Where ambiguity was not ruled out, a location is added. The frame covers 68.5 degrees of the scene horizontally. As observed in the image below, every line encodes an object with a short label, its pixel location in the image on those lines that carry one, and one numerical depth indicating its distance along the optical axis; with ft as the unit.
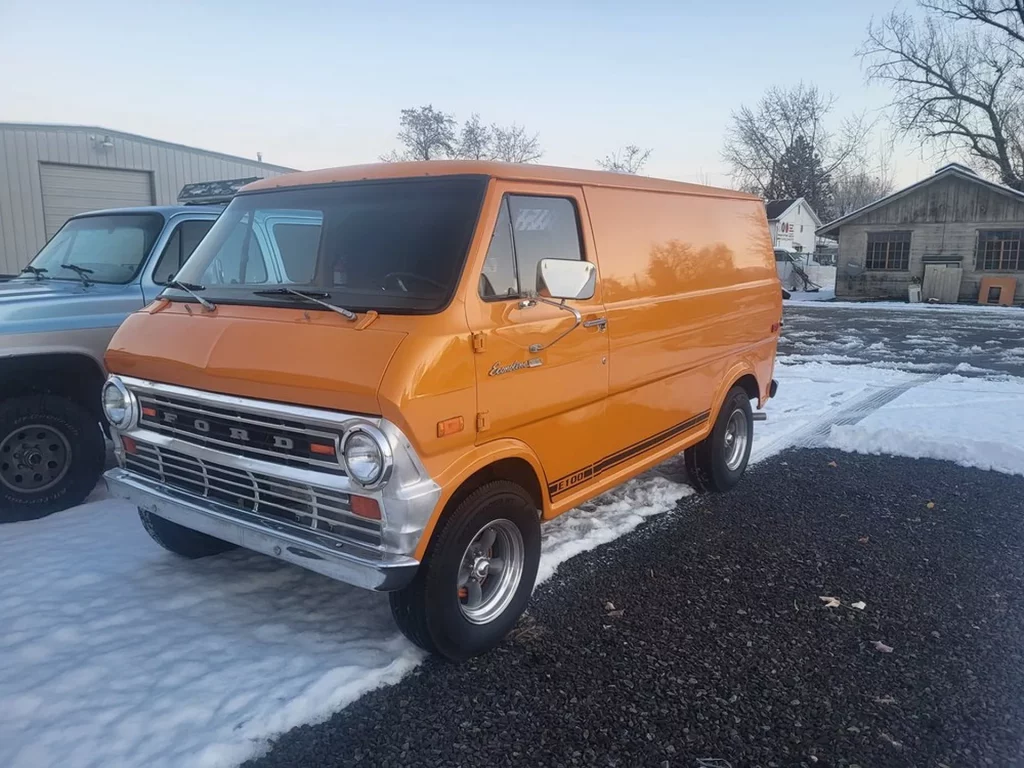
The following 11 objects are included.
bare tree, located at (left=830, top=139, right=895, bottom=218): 243.19
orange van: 10.35
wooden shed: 90.07
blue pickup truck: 17.21
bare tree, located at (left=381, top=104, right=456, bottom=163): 136.56
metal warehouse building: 51.39
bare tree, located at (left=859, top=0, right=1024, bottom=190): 116.37
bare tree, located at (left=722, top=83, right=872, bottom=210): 190.19
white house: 165.69
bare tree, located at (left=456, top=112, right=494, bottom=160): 147.23
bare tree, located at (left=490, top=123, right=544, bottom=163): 151.33
